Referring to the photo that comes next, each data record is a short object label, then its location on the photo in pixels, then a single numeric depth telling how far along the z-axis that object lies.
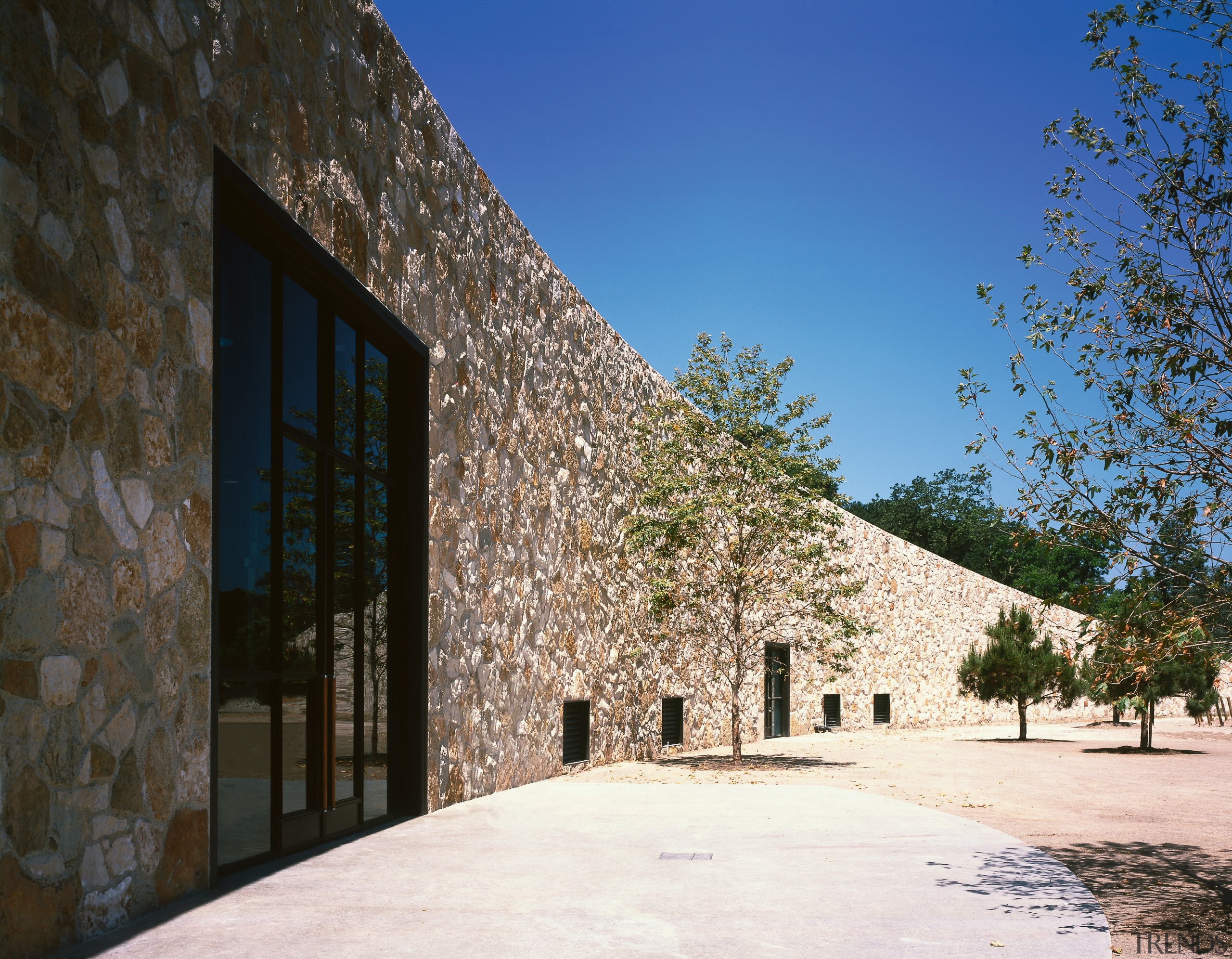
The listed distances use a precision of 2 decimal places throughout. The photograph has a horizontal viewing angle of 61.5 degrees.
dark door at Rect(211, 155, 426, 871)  6.42
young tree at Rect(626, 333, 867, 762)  16.33
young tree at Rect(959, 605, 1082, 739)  24.84
